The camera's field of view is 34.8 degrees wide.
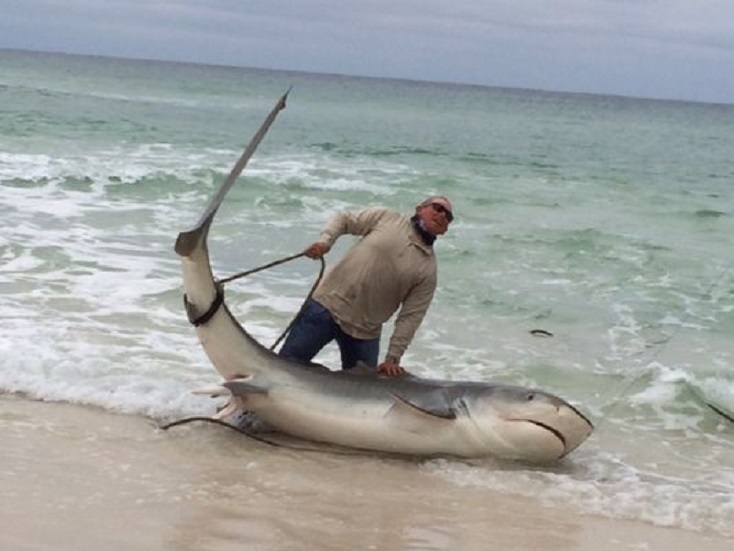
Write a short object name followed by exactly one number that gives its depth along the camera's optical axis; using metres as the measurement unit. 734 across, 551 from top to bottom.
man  7.08
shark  7.04
